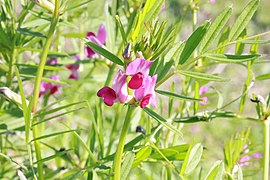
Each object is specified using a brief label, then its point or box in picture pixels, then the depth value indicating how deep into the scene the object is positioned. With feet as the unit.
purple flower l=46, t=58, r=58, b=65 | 2.02
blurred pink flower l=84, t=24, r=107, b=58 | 1.99
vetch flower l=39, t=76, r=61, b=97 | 2.06
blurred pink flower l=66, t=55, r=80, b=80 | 2.13
